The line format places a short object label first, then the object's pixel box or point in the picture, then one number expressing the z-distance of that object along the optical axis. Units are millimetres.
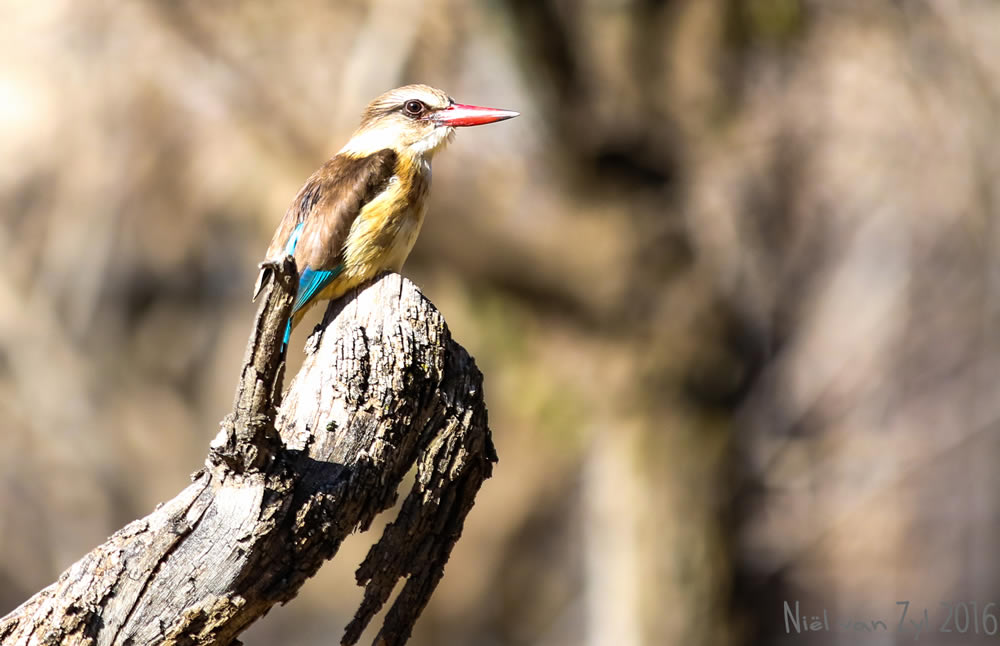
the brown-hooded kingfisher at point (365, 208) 7090
